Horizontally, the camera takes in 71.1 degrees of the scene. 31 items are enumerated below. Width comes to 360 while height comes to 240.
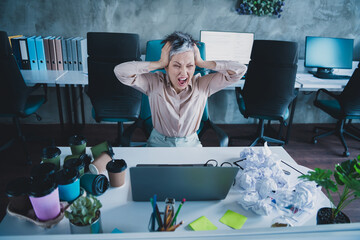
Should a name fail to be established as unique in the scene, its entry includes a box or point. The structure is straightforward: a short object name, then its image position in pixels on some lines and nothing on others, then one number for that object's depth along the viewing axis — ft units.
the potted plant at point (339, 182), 2.46
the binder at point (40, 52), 8.83
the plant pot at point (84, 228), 2.50
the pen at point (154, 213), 2.30
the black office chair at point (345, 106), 8.25
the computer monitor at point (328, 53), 10.37
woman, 4.88
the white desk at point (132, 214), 2.80
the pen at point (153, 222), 2.41
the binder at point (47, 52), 8.85
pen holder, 2.36
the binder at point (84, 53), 9.19
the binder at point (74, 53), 9.01
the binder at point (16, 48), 8.69
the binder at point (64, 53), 8.97
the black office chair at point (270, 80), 7.52
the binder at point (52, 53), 8.89
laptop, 2.83
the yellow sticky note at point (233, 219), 2.97
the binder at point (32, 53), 8.73
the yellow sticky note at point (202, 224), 2.90
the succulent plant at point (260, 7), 9.99
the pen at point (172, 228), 2.37
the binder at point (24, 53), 8.73
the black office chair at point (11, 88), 6.96
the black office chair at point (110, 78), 7.00
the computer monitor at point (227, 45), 10.12
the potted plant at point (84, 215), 2.49
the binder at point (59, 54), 8.93
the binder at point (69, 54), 9.00
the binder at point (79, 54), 9.01
